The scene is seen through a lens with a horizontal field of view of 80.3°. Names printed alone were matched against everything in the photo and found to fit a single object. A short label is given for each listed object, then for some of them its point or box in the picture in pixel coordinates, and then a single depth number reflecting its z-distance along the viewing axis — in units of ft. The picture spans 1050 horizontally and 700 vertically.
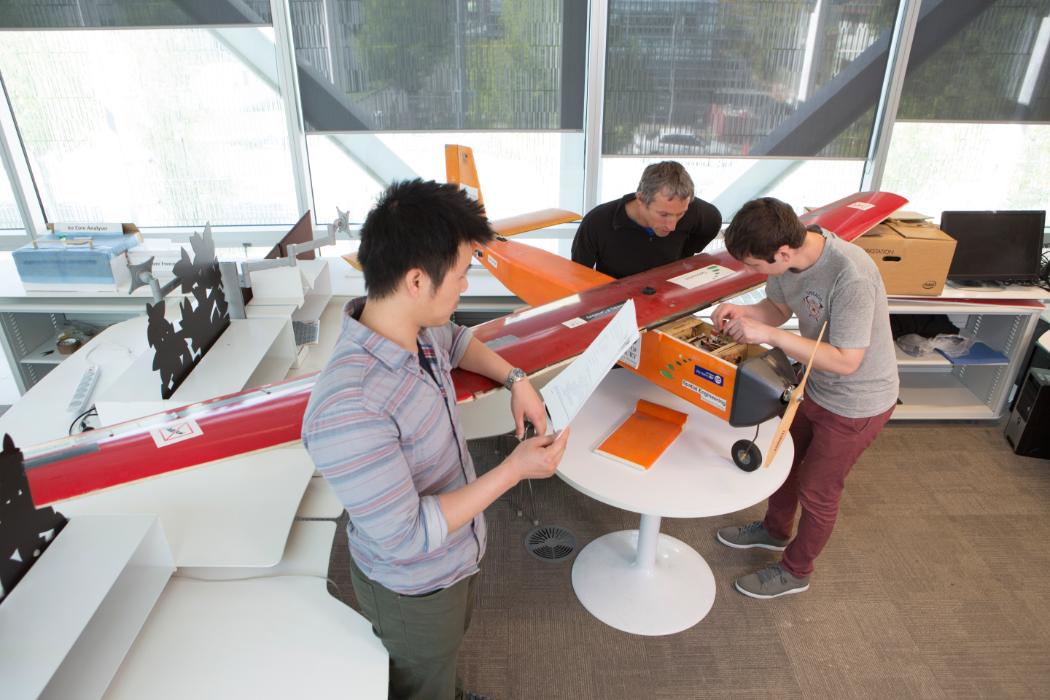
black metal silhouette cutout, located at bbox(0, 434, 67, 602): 4.67
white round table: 6.63
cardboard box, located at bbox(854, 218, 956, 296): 11.19
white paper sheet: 4.56
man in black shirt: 10.17
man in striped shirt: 3.74
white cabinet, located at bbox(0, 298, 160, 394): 11.00
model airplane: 5.39
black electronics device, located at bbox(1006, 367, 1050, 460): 11.41
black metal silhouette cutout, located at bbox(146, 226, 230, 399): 6.94
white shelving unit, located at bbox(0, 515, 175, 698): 4.35
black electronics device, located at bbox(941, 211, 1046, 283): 11.99
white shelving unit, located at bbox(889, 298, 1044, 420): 11.69
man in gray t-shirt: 6.43
